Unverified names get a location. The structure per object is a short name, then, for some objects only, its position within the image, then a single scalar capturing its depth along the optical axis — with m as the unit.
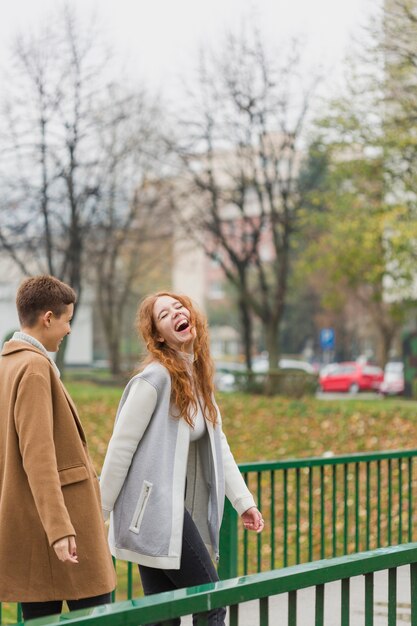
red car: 48.78
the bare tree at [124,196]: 31.84
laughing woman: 4.22
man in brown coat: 3.70
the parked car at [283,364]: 55.37
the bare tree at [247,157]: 29.80
